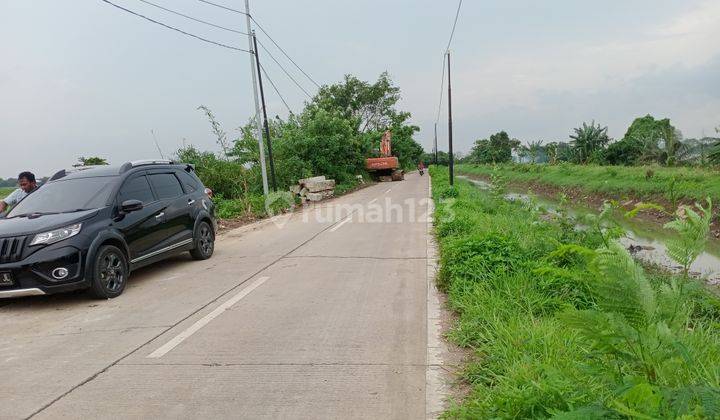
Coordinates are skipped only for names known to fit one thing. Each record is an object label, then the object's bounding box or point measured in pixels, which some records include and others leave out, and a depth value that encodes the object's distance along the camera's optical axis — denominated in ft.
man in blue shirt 27.17
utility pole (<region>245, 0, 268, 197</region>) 58.65
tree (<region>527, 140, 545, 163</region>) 147.25
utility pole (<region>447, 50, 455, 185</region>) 69.31
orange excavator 122.93
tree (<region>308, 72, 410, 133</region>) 166.20
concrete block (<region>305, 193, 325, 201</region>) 71.00
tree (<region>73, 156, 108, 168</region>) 64.24
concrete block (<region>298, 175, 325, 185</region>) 71.34
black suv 18.51
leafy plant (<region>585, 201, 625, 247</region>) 16.44
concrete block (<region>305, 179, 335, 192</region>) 71.00
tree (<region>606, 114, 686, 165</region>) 97.09
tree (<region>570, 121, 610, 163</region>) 129.70
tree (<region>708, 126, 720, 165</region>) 70.02
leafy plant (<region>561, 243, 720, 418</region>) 6.52
